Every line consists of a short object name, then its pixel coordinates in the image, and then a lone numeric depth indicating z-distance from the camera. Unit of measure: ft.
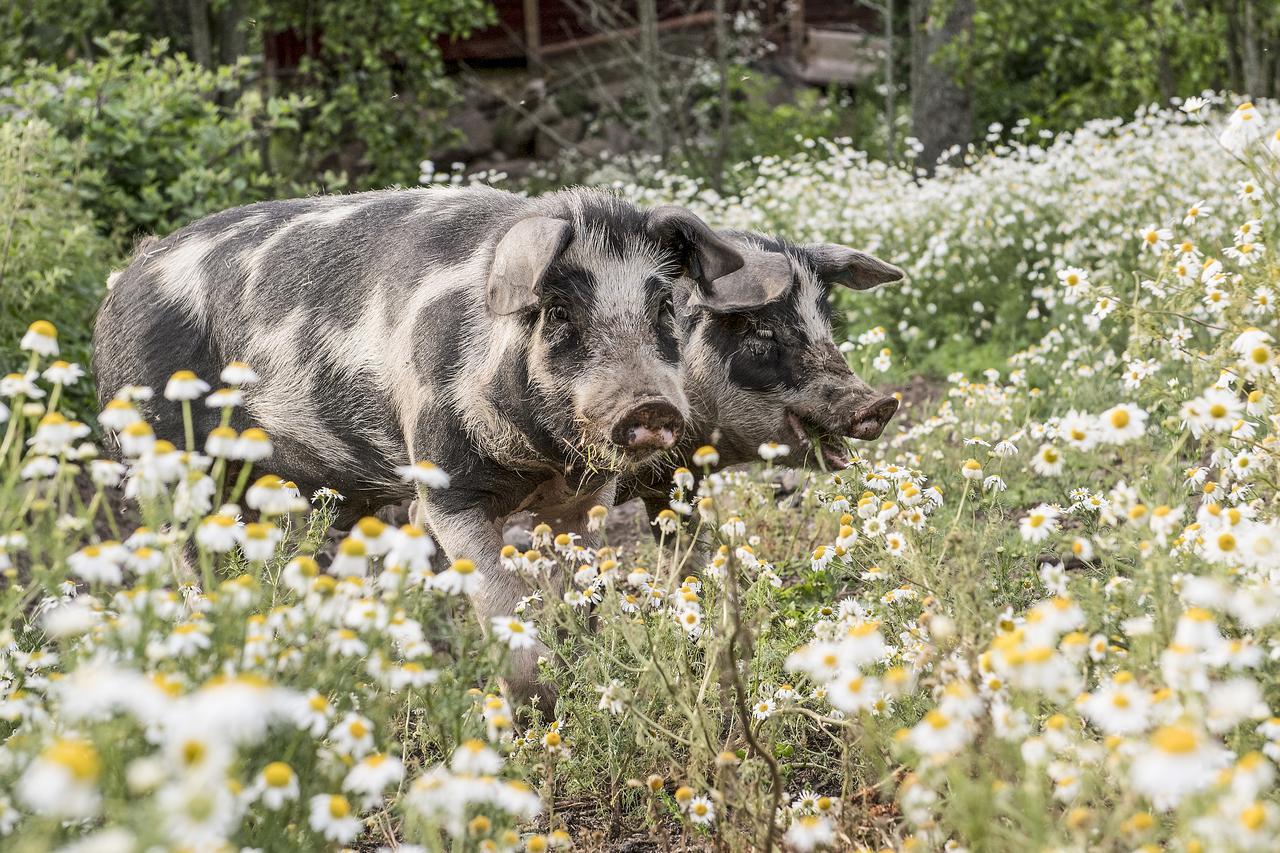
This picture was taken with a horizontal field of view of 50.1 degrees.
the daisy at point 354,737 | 7.01
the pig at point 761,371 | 14.35
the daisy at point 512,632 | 8.48
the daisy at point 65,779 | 4.48
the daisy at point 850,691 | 6.77
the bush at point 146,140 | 24.93
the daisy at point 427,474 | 7.88
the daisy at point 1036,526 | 8.73
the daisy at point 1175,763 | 5.09
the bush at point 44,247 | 19.65
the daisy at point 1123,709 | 6.15
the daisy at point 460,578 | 7.74
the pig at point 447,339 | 12.39
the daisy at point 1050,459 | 8.43
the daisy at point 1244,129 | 10.82
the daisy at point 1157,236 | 12.45
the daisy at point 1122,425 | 7.97
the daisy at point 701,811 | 8.85
